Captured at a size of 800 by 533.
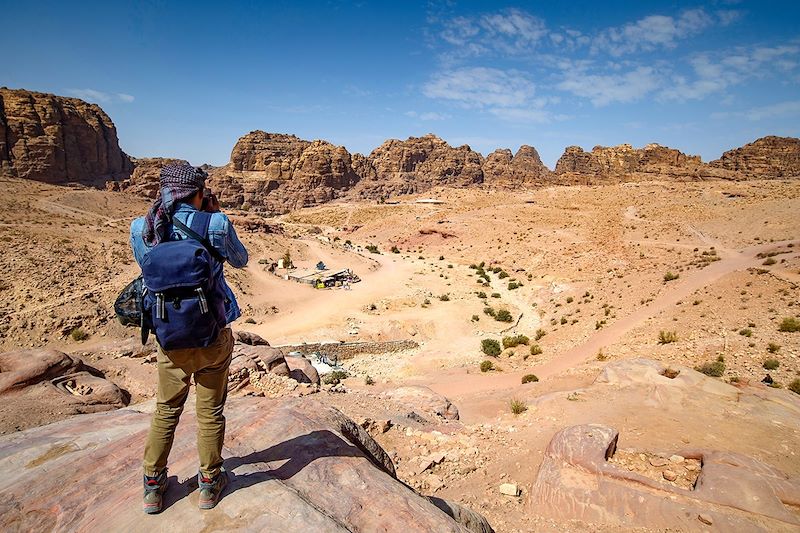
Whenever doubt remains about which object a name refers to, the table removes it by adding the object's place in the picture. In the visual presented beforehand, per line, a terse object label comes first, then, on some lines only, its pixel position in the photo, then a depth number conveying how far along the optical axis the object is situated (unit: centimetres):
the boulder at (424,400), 1126
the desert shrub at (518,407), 1073
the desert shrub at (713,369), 1345
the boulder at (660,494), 563
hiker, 310
